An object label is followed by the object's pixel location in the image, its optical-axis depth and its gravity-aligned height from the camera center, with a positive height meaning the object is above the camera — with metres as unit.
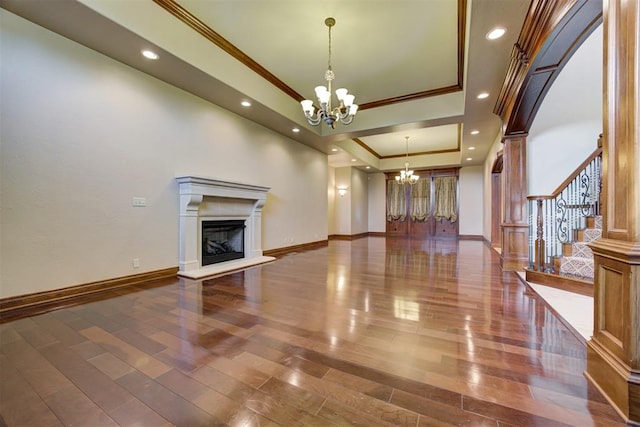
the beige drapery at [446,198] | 10.41 +0.72
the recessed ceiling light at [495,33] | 2.79 +2.02
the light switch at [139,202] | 3.66 +0.16
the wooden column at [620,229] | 1.29 -0.06
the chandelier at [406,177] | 9.36 +1.39
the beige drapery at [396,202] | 11.27 +0.59
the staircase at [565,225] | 3.57 -0.13
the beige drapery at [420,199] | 10.84 +0.70
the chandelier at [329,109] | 3.71 +1.63
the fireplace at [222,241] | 4.71 -0.54
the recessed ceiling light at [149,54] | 3.29 +2.06
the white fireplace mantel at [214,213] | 4.15 +0.01
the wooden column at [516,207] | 4.49 +0.16
